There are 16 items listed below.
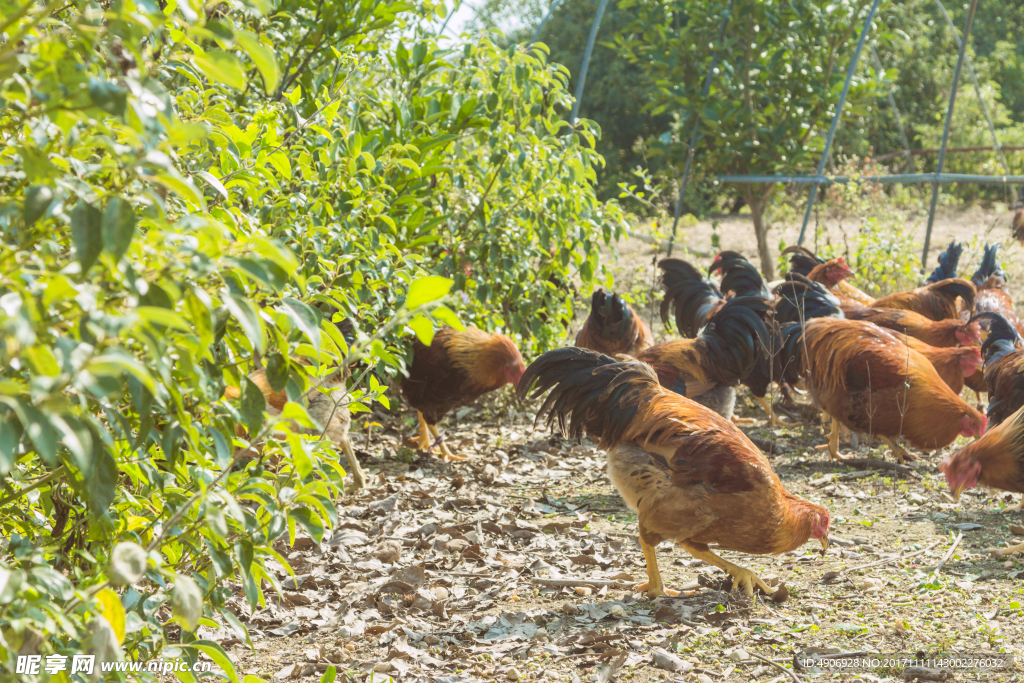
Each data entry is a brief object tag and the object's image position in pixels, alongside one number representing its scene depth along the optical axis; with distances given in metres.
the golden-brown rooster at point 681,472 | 3.81
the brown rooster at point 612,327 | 6.98
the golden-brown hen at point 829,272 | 8.36
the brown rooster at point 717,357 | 6.23
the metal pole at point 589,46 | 10.26
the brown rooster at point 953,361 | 6.38
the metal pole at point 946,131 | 10.32
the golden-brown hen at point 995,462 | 4.48
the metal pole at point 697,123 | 11.15
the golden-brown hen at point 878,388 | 5.75
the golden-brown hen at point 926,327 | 7.11
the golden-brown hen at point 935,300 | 8.04
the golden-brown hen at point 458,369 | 6.03
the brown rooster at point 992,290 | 7.37
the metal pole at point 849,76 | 10.15
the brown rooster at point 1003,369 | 5.45
